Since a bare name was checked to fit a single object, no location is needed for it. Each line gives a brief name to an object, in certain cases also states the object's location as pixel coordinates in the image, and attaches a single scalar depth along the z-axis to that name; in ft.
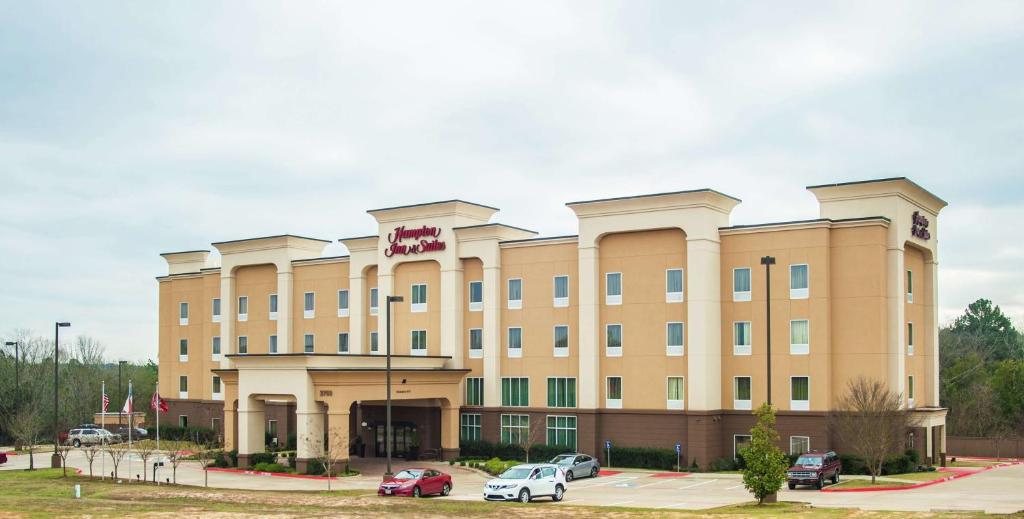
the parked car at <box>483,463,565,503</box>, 135.64
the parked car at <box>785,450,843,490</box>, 149.18
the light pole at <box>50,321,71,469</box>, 202.90
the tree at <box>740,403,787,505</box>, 122.83
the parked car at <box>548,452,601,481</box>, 171.73
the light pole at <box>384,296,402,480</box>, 152.17
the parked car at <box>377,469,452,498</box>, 143.54
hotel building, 180.24
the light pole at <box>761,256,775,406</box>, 144.11
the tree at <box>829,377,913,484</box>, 159.43
